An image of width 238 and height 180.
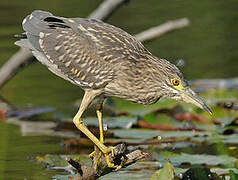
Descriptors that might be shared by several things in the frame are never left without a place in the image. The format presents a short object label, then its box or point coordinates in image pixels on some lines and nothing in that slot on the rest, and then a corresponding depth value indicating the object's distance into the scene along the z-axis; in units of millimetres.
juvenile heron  11391
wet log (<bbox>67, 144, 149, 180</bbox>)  10274
